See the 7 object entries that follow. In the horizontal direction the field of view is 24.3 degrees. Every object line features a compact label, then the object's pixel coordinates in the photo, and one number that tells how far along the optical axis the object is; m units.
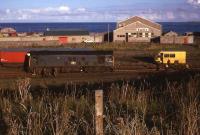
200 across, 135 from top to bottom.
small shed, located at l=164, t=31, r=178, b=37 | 100.15
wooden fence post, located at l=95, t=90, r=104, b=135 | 7.93
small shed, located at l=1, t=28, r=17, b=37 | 122.25
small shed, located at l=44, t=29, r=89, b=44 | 102.01
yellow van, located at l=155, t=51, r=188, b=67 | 50.22
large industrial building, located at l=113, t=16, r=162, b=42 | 100.78
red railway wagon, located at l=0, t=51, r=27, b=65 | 50.22
